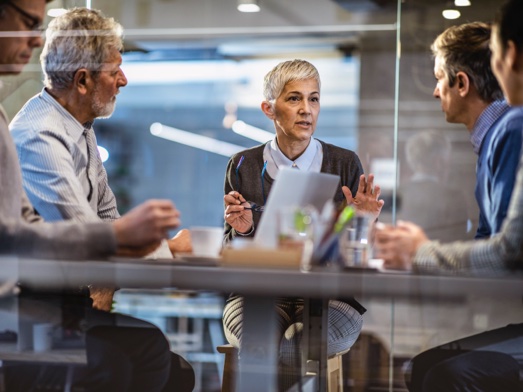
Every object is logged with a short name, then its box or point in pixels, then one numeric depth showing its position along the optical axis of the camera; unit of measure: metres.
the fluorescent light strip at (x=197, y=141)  5.46
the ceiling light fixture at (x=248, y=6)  5.24
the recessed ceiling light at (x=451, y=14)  4.29
